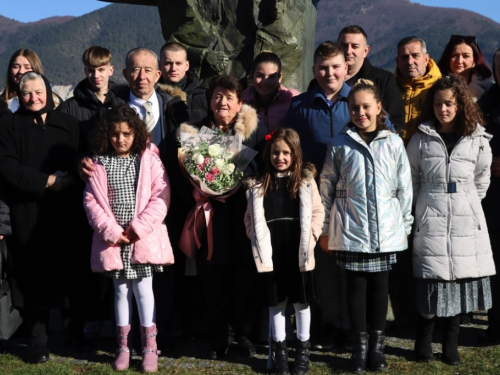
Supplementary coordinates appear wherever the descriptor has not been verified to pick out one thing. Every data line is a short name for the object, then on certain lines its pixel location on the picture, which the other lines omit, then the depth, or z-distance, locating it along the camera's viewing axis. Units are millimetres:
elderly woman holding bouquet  4910
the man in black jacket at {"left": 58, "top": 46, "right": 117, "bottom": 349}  5238
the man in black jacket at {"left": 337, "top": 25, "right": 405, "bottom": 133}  5168
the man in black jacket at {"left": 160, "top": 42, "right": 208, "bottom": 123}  5480
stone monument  6887
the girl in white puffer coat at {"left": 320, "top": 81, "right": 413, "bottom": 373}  4613
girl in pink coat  4668
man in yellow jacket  5406
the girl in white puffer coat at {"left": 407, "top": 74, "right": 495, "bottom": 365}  4770
